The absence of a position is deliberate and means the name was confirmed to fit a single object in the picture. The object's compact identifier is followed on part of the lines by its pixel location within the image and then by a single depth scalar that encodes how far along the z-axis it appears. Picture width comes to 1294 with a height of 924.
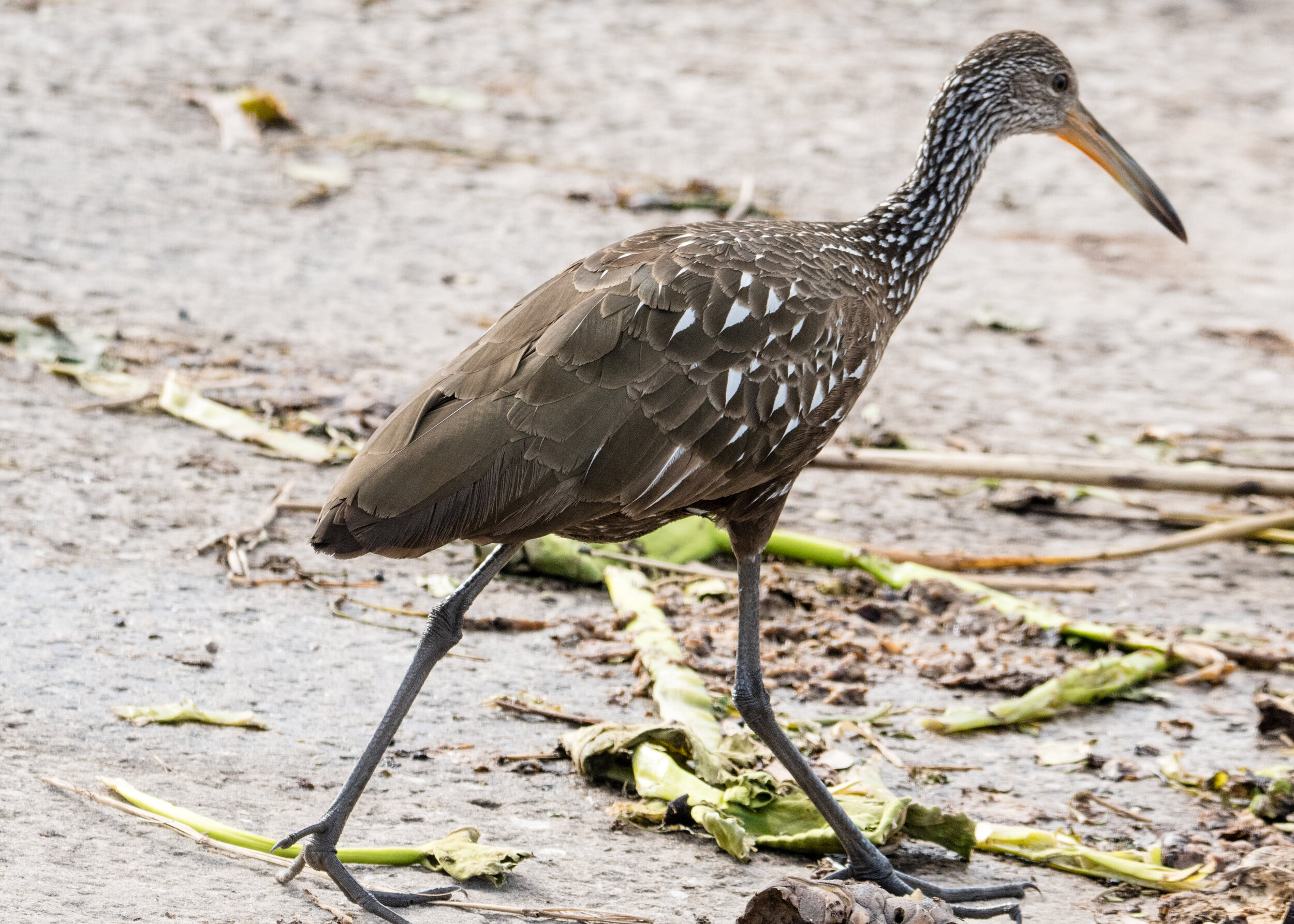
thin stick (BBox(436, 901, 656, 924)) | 7.80
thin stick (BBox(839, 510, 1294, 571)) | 13.15
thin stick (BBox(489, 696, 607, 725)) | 10.17
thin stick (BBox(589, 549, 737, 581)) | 12.62
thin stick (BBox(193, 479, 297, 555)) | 11.78
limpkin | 7.73
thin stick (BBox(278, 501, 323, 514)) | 12.45
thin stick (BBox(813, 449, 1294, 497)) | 13.23
